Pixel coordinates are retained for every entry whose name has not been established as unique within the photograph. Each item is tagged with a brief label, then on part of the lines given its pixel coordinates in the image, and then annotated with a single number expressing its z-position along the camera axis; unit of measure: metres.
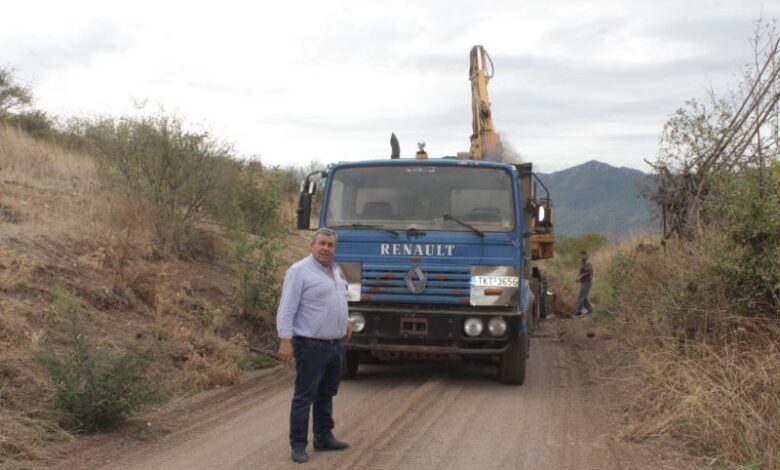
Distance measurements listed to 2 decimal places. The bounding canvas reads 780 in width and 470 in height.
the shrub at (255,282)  12.88
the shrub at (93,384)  7.14
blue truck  9.52
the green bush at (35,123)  22.02
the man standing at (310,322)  6.50
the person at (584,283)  19.23
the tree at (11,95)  23.41
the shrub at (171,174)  14.94
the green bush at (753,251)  8.43
